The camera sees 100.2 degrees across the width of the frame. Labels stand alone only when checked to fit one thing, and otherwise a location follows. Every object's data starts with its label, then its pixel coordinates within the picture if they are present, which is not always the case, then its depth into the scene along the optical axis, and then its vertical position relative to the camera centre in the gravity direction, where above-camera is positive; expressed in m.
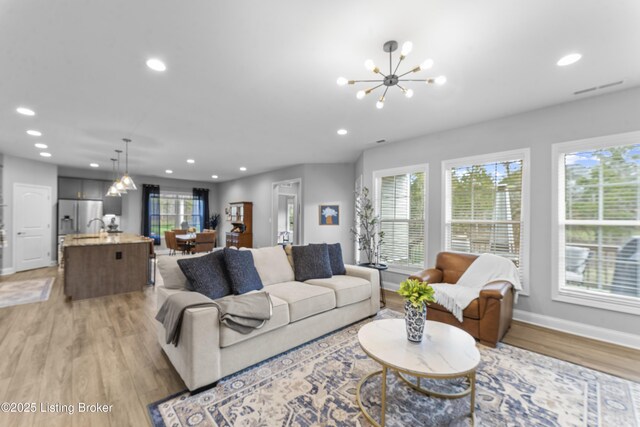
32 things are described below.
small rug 4.02 -1.36
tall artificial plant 4.69 -0.25
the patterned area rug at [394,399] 1.75 -1.33
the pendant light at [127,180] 4.89 +0.59
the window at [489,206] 3.52 +0.15
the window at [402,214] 4.55 +0.03
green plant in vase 1.89 -0.65
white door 6.10 -0.35
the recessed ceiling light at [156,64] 2.38 +1.35
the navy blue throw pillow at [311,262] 3.43 -0.63
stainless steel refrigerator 7.18 -0.09
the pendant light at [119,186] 5.02 +0.50
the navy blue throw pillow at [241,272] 2.70 -0.61
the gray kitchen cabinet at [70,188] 7.44 +0.66
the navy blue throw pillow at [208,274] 2.48 -0.59
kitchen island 4.22 -0.90
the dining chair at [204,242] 7.06 -0.77
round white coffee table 1.60 -0.91
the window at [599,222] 2.85 -0.05
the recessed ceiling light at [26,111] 3.46 +1.32
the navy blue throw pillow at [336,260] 3.69 -0.64
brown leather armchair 2.70 -1.06
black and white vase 1.90 -0.75
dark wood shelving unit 8.81 -0.45
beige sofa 1.96 -0.98
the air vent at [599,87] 2.75 +1.38
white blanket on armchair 2.93 -0.79
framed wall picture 6.61 +0.01
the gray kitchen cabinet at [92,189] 7.79 +0.68
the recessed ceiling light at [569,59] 2.29 +1.39
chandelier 1.88 +1.12
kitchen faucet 7.61 -0.33
